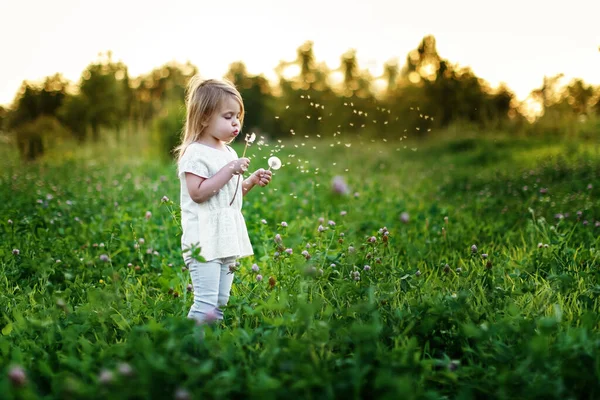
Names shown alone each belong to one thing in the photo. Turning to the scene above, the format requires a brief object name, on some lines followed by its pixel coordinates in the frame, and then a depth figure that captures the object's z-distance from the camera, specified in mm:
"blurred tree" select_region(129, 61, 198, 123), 24247
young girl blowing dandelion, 2805
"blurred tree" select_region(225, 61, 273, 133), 33188
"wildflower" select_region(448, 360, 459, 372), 2211
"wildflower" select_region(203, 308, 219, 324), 2374
